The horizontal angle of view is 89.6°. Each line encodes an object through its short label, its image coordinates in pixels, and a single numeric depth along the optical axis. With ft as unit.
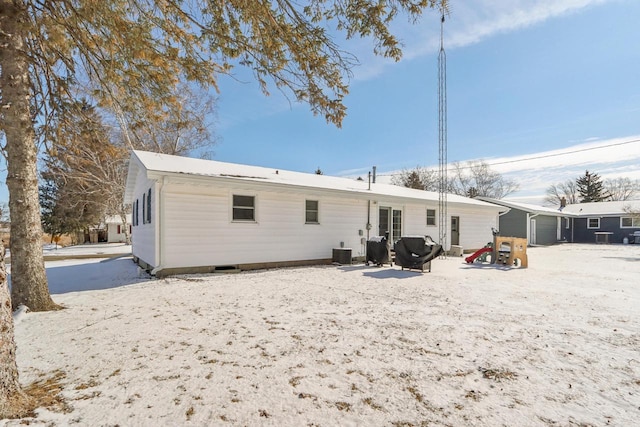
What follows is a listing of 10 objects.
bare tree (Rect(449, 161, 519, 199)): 136.56
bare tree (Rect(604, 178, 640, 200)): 152.31
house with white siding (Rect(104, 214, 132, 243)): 104.22
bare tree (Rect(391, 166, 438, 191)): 126.46
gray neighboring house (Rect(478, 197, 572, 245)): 75.97
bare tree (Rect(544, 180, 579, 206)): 165.37
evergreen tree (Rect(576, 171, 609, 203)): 145.89
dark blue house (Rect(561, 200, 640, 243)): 84.53
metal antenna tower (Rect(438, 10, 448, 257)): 39.86
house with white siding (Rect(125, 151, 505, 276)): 27.45
